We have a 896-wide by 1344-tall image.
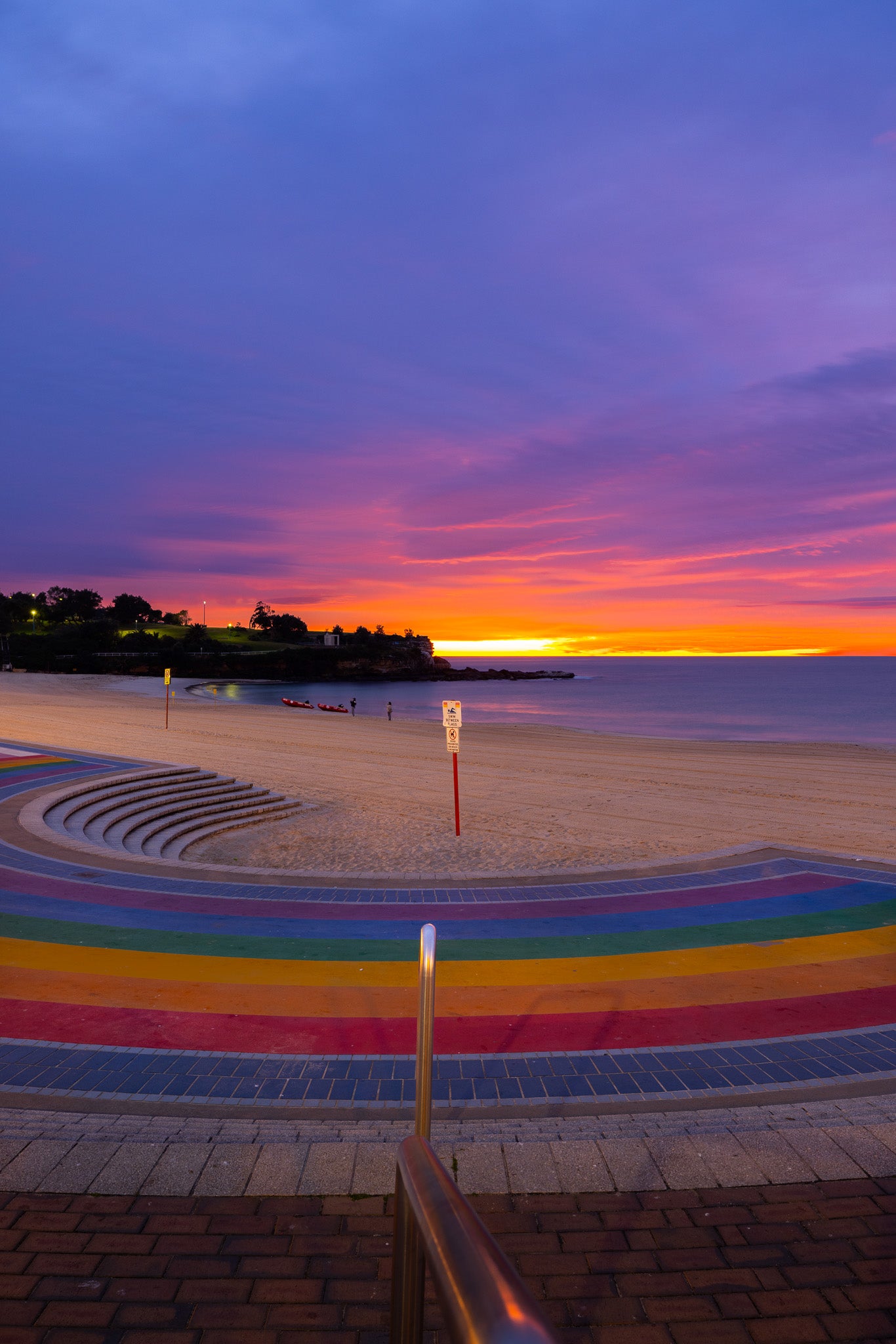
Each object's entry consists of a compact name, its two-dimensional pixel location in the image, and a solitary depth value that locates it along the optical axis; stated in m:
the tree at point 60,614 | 197.00
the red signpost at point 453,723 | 15.53
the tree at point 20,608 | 180.88
